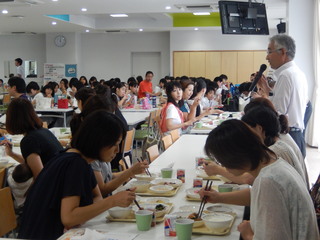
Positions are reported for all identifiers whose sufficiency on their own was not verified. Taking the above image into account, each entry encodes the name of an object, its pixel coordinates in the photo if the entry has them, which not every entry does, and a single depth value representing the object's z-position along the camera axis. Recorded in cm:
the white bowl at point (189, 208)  260
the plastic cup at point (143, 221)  229
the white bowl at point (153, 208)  247
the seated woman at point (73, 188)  229
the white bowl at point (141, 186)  301
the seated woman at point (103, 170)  303
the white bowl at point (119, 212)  243
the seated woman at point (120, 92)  893
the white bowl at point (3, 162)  405
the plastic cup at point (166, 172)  338
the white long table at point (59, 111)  893
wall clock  1703
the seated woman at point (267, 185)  182
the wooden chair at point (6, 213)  269
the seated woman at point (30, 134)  344
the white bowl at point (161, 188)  297
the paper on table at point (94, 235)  213
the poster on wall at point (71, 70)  1672
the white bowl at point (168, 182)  316
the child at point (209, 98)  907
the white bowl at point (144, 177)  336
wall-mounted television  775
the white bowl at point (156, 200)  278
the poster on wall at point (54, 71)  1661
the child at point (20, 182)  340
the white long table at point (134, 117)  729
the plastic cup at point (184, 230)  214
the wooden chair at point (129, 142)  549
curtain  781
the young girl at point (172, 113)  572
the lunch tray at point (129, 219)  242
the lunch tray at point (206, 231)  224
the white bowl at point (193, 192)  283
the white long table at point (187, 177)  227
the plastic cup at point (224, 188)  294
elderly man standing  455
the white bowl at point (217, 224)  224
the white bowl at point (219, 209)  258
